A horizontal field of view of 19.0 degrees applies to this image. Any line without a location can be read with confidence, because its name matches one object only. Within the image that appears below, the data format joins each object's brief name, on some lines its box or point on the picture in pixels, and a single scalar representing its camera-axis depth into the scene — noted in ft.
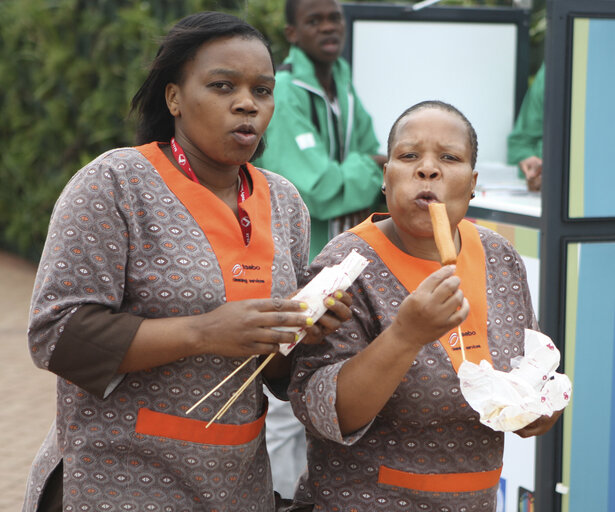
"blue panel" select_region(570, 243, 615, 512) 22.09
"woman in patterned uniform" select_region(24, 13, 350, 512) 12.80
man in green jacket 26.60
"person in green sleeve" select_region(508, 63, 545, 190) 35.16
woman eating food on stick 13.57
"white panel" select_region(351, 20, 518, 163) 36.76
